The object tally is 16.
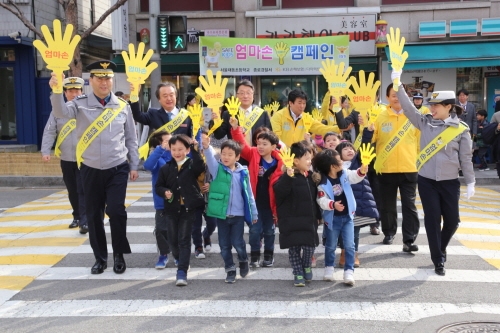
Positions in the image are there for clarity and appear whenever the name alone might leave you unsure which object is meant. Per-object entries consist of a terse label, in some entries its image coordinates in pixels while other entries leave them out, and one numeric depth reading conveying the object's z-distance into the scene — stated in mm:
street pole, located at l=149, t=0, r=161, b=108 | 12766
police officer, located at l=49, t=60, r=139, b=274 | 6039
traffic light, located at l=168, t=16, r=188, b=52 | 12711
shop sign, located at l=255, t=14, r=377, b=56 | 17406
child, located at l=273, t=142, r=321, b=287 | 5574
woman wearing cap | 5914
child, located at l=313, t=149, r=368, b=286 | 5754
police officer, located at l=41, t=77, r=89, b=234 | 7834
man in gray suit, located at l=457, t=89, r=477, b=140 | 13375
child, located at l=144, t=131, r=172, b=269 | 6082
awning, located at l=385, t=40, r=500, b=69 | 15766
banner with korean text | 15797
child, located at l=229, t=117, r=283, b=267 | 6141
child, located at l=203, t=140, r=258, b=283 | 5773
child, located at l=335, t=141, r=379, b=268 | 6156
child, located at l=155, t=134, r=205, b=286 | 5695
